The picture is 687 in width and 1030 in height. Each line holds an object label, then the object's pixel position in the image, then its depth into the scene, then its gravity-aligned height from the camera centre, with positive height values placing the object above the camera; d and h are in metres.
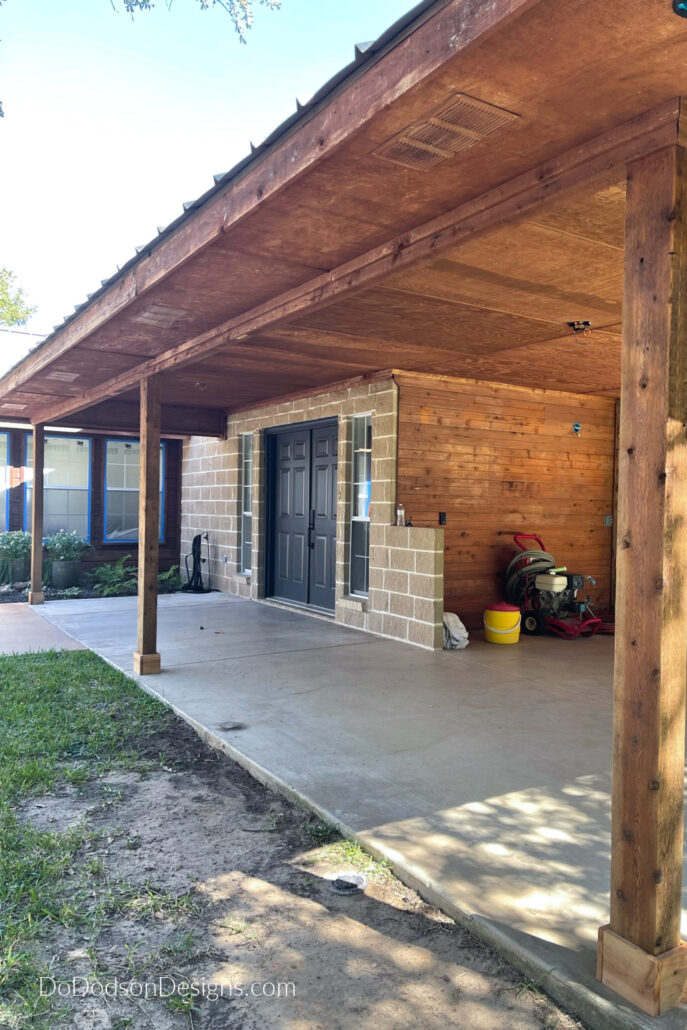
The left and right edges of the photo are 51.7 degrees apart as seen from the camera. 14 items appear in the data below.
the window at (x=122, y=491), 11.85 +0.12
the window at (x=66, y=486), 11.40 +0.18
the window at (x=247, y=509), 9.99 -0.14
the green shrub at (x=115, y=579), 10.11 -1.25
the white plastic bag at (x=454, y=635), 6.54 -1.23
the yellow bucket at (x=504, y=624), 6.89 -1.18
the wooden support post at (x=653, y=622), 1.90 -0.32
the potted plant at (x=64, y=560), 10.48 -0.94
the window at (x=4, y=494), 11.18 +0.03
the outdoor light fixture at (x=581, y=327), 4.91 +1.24
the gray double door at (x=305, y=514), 8.28 -0.17
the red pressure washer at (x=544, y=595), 7.18 -0.94
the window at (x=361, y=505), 7.56 -0.04
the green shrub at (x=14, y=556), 10.54 -0.90
